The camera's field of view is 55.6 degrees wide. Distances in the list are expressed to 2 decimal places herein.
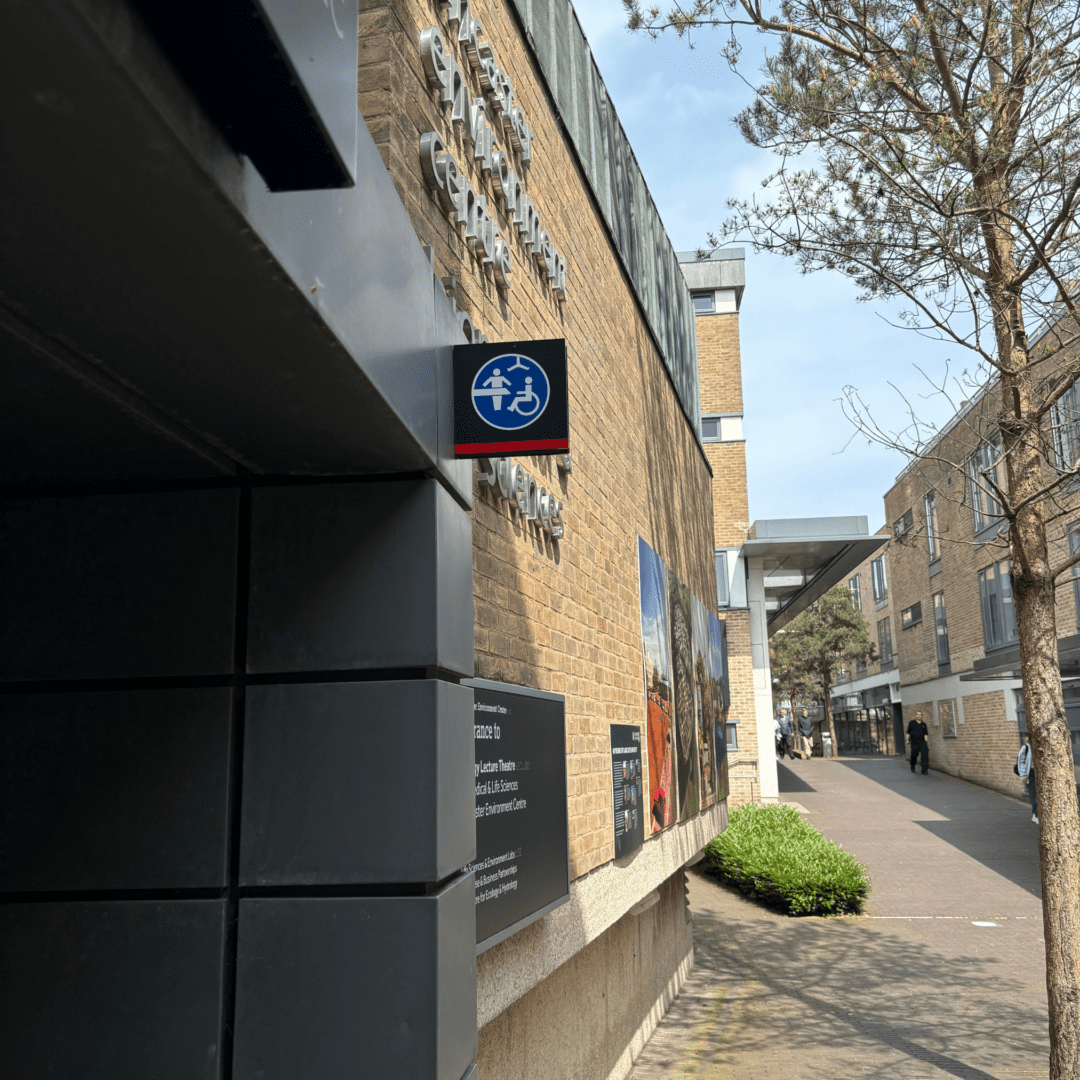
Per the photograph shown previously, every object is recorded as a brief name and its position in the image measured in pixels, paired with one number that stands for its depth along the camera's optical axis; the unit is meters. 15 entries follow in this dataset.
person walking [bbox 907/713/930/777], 33.53
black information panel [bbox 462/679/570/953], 4.09
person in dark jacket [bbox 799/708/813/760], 54.22
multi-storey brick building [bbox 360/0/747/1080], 4.27
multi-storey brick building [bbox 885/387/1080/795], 24.50
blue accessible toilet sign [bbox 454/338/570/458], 3.35
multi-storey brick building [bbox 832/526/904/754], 46.22
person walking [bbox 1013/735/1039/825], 20.23
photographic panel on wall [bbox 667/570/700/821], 9.96
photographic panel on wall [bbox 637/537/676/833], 8.48
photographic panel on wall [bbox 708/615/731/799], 13.26
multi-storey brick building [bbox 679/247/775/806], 23.09
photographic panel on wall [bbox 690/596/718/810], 11.59
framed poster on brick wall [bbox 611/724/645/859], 7.01
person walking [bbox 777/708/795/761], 52.69
